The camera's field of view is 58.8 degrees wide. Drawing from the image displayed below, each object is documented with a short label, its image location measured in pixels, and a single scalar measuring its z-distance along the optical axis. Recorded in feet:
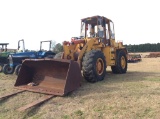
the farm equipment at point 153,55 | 63.11
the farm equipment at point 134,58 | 46.44
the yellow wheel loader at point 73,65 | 12.88
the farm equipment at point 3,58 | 26.71
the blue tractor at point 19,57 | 21.48
